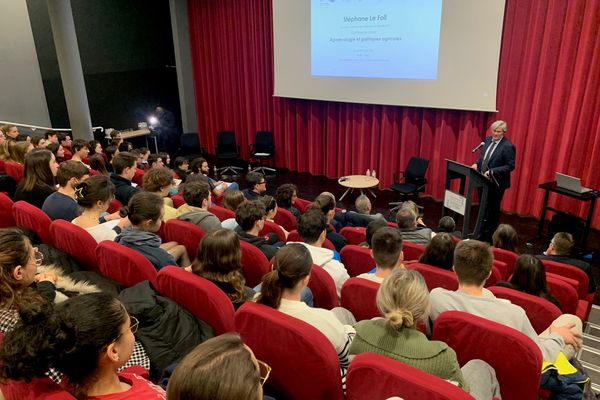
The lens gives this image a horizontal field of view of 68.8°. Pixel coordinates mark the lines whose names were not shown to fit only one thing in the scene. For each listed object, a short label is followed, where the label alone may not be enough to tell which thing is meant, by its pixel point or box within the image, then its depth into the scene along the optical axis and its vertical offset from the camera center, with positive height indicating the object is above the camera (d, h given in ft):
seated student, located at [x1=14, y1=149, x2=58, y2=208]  12.64 -3.18
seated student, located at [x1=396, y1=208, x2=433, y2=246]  12.05 -4.56
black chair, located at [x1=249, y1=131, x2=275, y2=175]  28.14 -5.18
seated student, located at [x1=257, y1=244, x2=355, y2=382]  6.24 -3.39
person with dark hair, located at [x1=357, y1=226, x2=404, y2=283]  8.39 -3.53
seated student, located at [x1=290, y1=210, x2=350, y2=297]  9.11 -3.90
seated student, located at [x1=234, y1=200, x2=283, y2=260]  10.09 -3.67
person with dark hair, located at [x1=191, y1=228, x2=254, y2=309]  7.48 -3.31
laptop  16.05 -4.56
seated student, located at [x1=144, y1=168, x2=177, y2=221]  12.55 -3.24
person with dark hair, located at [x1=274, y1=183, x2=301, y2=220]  14.71 -4.41
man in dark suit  16.69 -4.06
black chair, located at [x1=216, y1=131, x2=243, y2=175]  28.84 -5.14
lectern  15.14 -4.76
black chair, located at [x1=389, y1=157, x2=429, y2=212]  20.68 -5.59
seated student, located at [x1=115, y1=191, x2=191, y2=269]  8.94 -3.33
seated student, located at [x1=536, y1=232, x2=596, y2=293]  11.04 -4.87
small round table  21.03 -5.77
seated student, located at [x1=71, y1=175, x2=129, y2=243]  9.84 -3.05
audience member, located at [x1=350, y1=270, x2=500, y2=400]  5.42 -3.49
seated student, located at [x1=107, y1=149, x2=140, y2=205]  14.30 -3.63
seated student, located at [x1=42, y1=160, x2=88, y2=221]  11.37 -3.30
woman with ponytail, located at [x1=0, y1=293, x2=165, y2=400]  4.09 -2.55
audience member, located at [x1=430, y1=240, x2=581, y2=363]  6.89 -3.85
